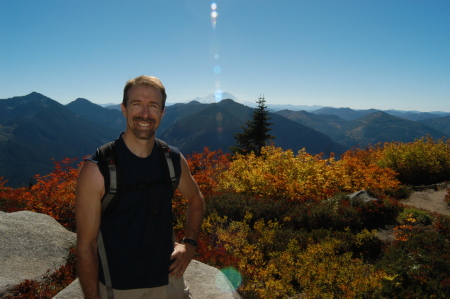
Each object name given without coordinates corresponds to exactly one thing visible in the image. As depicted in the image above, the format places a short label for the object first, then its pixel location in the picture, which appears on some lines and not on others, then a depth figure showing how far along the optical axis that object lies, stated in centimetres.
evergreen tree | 2754
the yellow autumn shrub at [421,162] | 1477
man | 187
